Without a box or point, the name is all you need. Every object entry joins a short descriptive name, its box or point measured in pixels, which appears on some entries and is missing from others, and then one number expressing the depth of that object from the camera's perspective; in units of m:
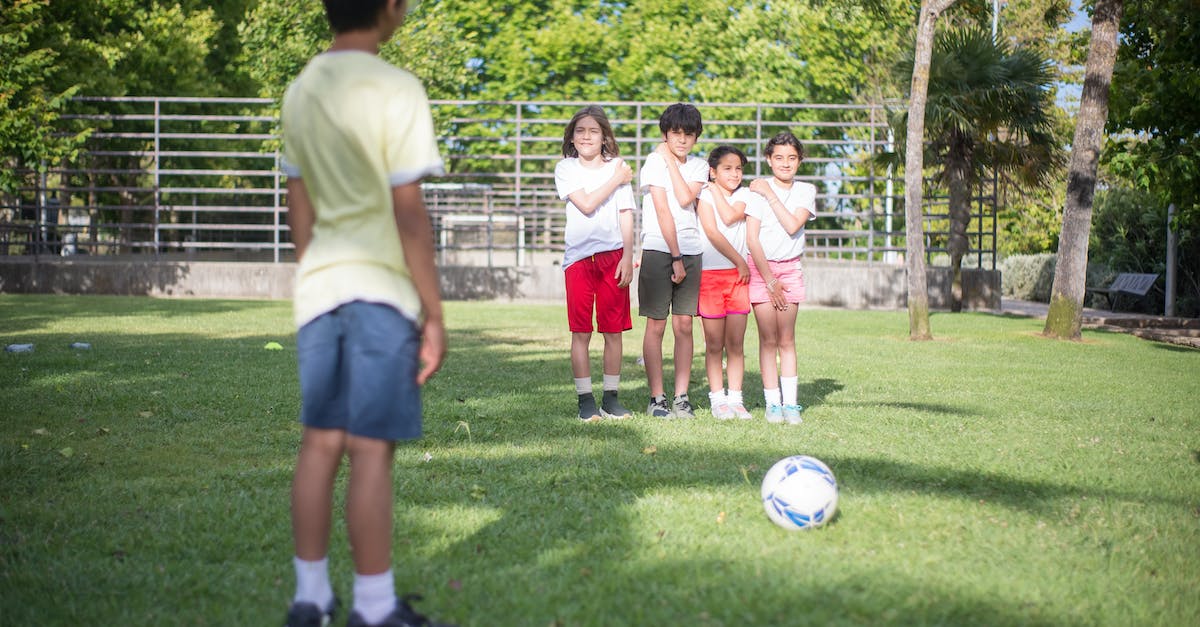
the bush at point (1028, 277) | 30.33
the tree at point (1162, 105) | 14.86
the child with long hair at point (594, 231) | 6.88
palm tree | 19.53
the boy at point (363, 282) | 2.95
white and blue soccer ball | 4.33
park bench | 23.21
